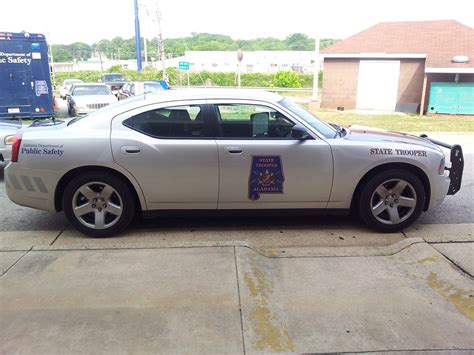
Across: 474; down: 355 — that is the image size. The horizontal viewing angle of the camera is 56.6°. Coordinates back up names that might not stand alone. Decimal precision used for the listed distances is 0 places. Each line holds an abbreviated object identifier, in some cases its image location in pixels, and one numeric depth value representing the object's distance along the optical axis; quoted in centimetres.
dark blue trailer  1420
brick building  1989
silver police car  441
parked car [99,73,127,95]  3375
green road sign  2379
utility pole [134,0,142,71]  3516
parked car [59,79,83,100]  3297
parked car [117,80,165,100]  1976
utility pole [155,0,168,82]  3952
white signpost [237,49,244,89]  1935
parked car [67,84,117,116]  1662
